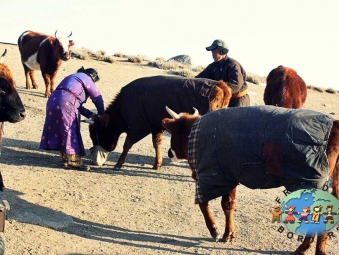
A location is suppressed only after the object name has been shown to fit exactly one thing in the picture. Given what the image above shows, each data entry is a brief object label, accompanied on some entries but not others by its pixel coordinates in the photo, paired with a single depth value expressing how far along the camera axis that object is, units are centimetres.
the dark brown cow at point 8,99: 546
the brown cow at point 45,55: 1331
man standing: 799
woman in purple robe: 775
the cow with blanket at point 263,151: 441
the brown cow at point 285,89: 861
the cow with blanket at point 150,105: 752
